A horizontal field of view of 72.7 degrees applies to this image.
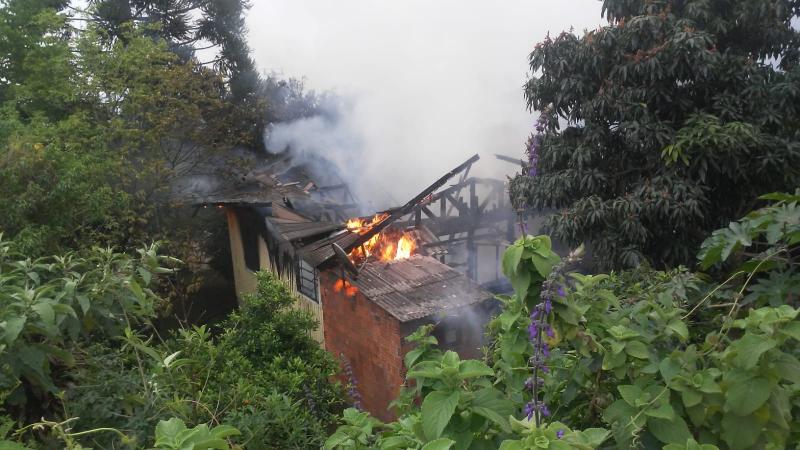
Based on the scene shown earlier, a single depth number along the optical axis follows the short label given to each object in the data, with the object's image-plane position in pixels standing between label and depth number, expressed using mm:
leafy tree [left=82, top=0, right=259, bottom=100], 19609
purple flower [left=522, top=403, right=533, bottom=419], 1808
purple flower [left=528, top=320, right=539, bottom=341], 1818
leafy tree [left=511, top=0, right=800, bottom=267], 5625
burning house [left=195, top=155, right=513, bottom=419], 8086
